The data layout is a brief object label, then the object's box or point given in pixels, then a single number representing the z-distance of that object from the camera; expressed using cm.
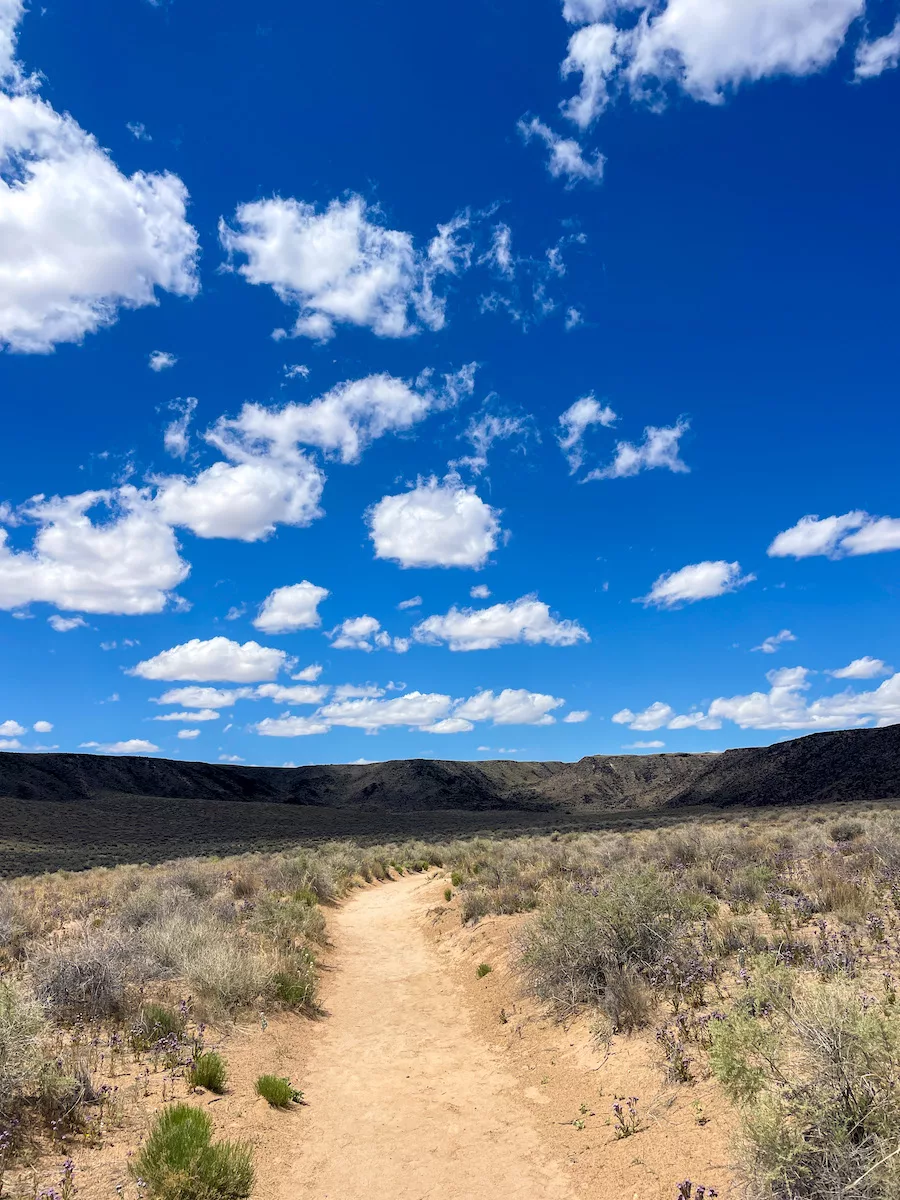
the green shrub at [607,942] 780
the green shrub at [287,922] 1166
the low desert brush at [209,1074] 646
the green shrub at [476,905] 1362
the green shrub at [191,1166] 463
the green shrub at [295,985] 917
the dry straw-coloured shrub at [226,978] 847
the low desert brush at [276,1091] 646
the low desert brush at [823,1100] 359
